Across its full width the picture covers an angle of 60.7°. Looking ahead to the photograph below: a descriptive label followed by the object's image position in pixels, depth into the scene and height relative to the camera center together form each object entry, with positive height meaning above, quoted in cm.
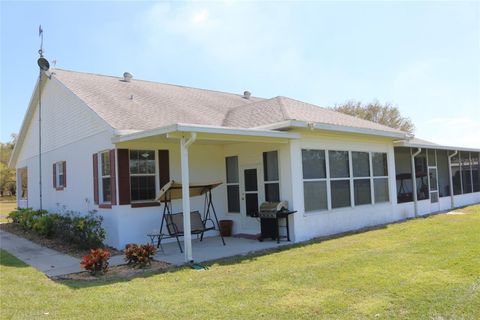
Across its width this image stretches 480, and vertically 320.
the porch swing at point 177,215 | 953 -76
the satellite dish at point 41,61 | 1412 +444
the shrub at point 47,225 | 1252 -107
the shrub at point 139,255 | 788 -132
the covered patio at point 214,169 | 854 +38
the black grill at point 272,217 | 1037 -94
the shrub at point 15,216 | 1678 -101
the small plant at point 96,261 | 742 -133
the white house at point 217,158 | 1044 +70
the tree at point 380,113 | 4006 +617
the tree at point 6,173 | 4578 +207
